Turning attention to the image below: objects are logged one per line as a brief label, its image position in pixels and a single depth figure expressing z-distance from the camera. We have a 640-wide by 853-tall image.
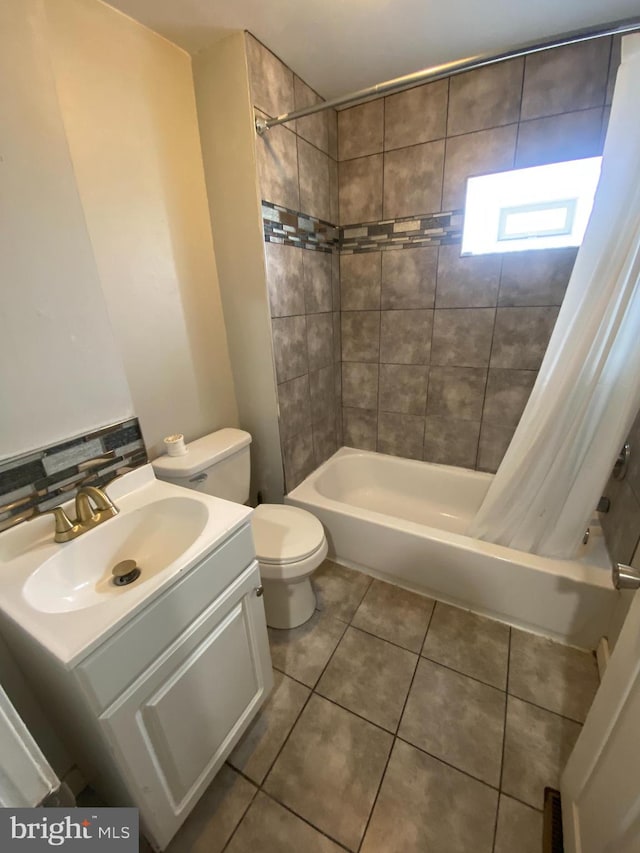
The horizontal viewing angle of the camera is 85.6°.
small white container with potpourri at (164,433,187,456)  1.39
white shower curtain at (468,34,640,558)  1.08
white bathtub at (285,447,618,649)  1.35
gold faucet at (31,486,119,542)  0.89
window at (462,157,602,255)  1.55
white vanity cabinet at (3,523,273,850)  0.69
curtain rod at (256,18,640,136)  0.88
